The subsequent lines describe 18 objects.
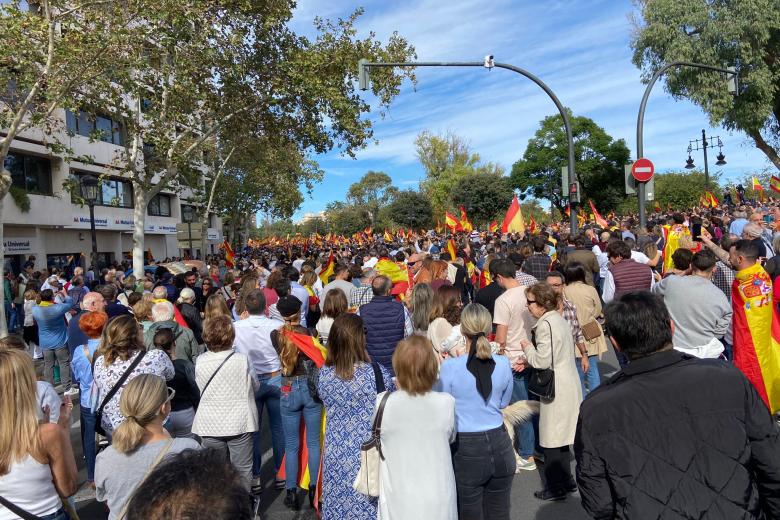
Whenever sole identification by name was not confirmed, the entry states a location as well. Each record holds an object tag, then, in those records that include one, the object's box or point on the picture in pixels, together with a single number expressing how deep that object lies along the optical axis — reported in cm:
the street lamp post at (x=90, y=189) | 1462
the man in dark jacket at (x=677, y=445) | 192
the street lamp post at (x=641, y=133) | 1198
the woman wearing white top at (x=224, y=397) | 410
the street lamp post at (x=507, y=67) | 1225
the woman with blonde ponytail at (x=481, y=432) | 332
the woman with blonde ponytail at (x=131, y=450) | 262
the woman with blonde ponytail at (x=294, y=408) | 452
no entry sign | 1176
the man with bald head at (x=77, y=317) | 576
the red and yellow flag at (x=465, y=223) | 1978
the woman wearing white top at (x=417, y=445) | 290
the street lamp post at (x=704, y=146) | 2927
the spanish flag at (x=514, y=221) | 1315
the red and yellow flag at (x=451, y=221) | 1802
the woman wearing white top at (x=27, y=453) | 252
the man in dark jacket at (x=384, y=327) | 514
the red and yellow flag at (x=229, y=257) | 1599
